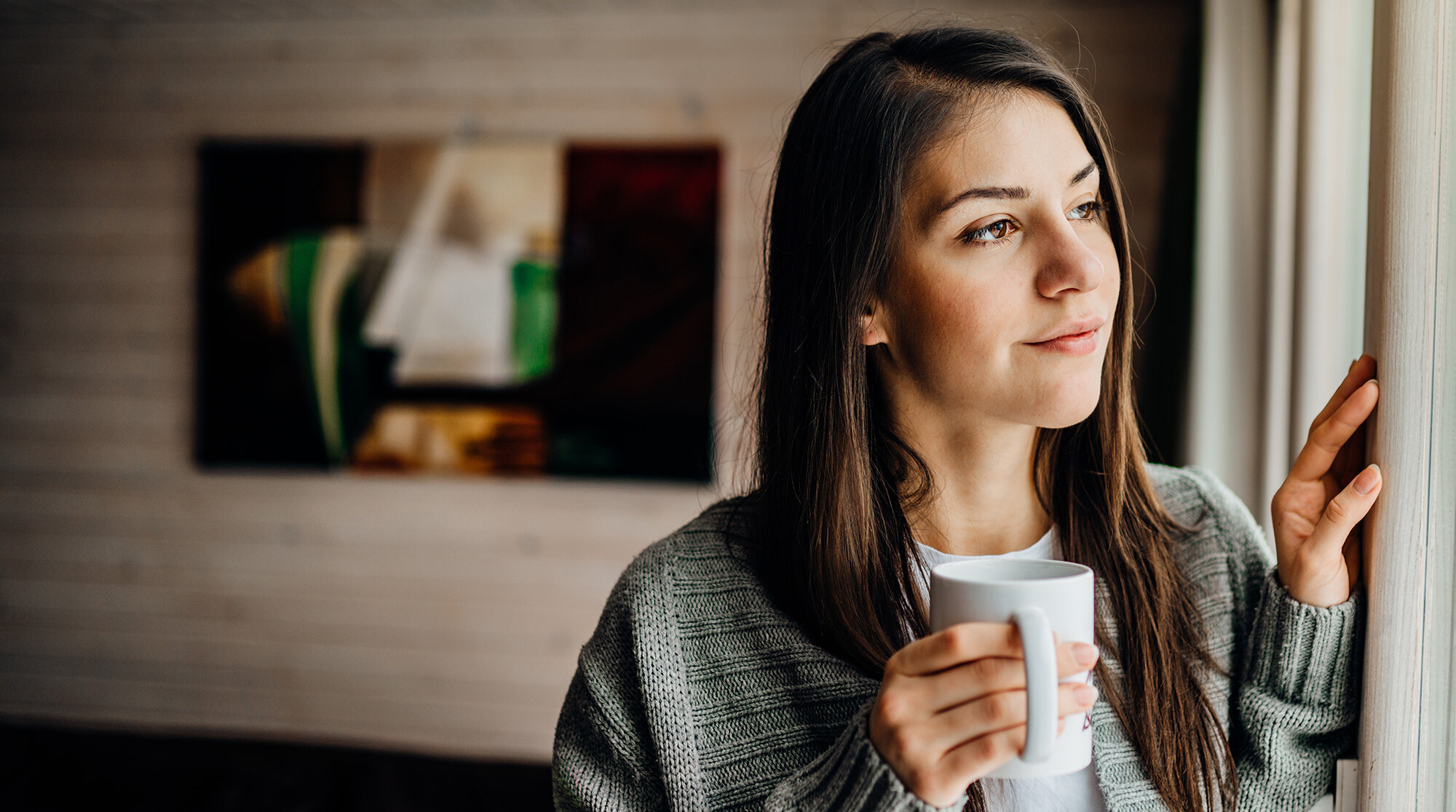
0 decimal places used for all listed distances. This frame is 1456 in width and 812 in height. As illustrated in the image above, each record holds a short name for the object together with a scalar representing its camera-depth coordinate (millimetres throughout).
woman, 799
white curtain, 1395
